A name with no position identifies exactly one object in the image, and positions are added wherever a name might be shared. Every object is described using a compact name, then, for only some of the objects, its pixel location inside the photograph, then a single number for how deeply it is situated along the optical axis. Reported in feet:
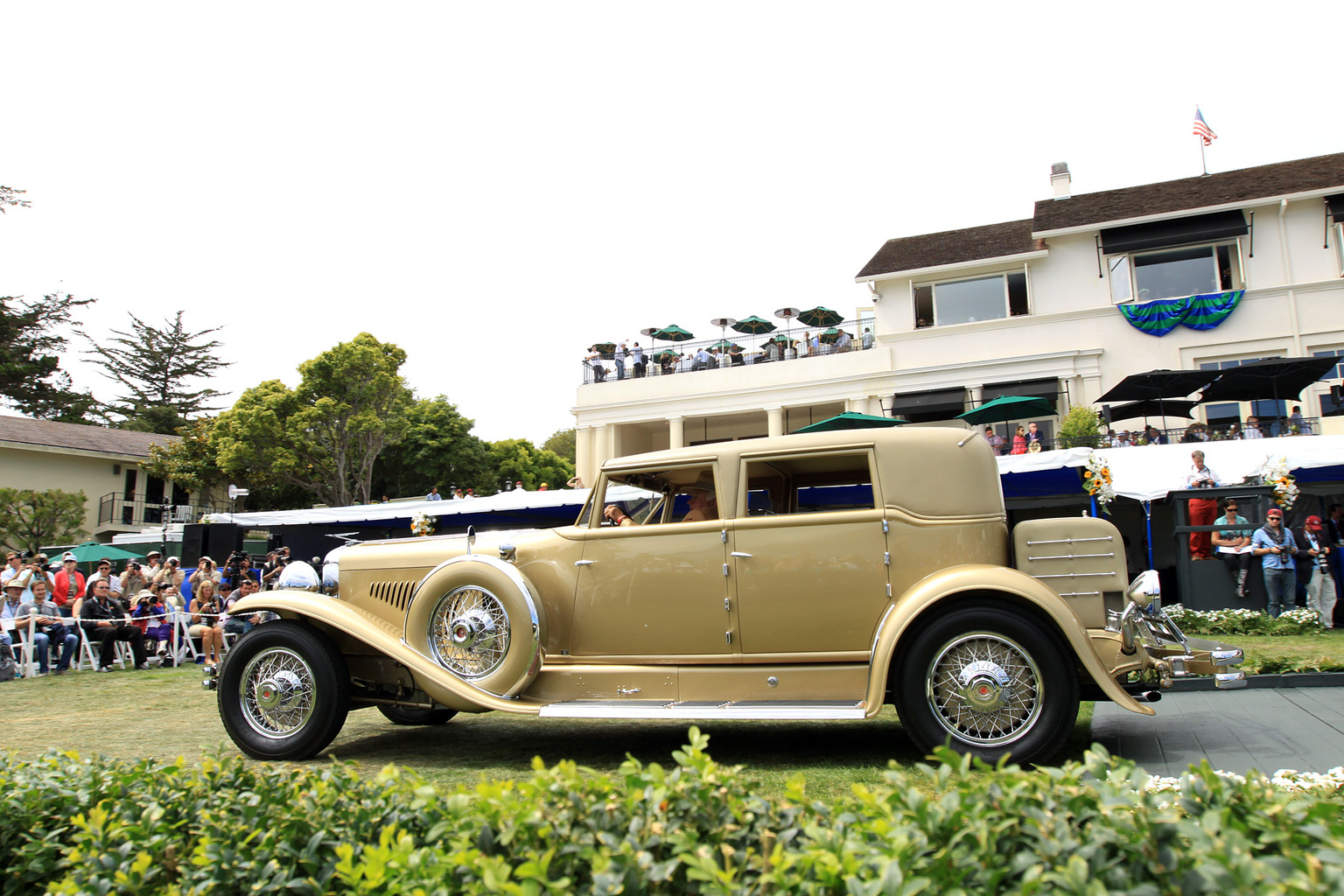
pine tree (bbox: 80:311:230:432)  181.68
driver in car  18.52
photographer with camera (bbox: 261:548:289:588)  48.73
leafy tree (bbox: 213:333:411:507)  102.22
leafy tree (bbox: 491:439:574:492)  156.56
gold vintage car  15.64
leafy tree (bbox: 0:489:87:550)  99.60
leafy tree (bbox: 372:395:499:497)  141.49
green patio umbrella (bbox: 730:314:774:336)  96.02
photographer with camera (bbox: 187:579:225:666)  40.60
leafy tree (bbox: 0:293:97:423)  132.77
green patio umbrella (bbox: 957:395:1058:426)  57.16
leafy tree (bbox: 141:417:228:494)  123.03
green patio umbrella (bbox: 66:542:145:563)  72.58
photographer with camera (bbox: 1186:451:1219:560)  41.06
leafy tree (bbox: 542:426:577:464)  227.20
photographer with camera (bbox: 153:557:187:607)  47.73
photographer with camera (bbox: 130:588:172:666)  43.11
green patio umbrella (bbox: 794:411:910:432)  47.78
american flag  84.74
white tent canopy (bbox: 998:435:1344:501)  41.29
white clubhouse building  73.10
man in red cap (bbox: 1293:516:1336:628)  37.22
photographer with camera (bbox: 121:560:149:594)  47.50
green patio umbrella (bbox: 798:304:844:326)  94.63
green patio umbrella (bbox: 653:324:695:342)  99.04
